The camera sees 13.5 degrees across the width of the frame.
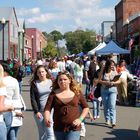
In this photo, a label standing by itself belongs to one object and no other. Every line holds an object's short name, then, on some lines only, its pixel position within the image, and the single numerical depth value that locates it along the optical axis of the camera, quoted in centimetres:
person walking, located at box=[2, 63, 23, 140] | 850
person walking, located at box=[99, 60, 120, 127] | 1467
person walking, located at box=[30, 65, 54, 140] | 961
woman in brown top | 733
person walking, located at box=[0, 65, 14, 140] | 682
